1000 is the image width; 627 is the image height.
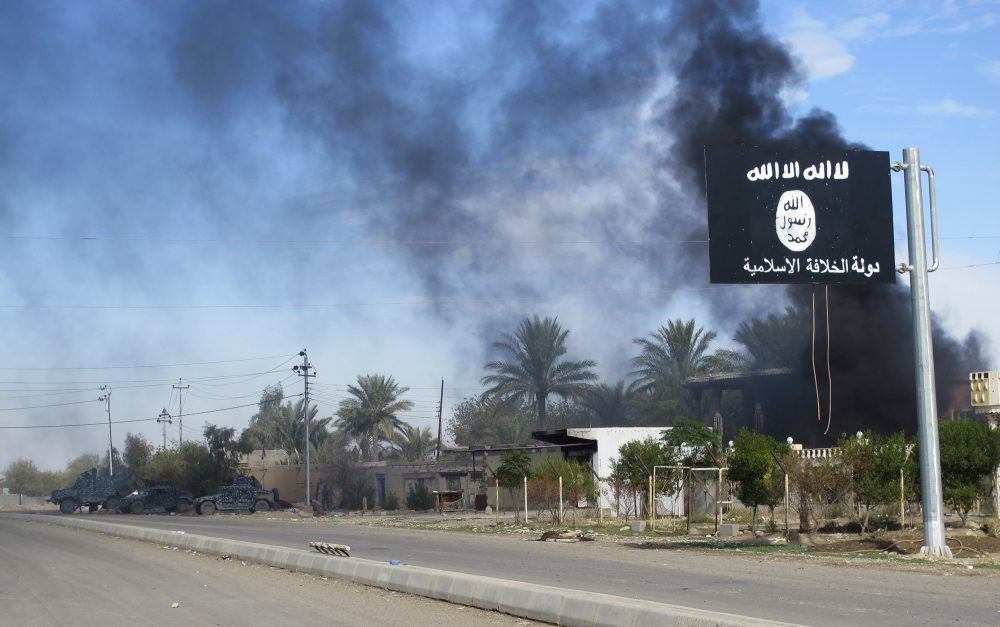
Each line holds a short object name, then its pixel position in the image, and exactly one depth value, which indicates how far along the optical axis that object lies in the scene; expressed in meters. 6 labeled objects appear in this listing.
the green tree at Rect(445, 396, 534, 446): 73.00
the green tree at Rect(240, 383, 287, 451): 96.49
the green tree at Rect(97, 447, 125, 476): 105.88
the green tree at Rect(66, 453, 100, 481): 148.62
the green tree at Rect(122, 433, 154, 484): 83.22
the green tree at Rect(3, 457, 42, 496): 138.50
